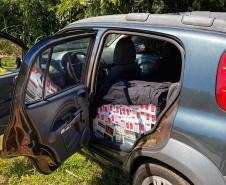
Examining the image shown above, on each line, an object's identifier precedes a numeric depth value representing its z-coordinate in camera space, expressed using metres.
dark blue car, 1.38
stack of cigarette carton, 1.82
